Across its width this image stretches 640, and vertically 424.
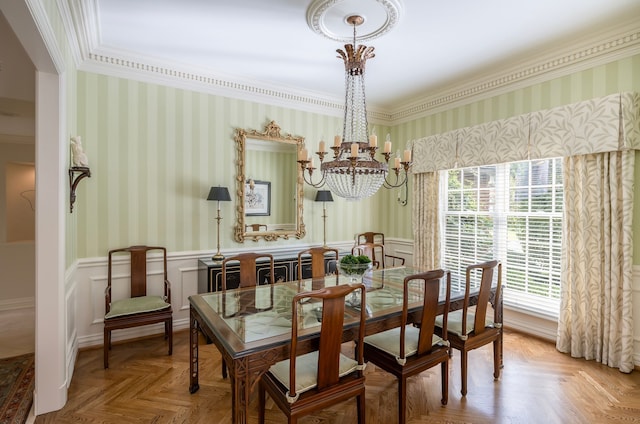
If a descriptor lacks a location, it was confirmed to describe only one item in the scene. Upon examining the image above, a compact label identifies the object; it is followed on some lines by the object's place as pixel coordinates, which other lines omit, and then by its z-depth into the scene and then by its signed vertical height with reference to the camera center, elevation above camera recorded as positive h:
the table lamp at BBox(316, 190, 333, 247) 4.44 +0.19
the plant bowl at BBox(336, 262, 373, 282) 2.45 -0.43
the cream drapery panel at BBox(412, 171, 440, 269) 4.44 -0.12
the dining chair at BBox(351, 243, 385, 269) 3.73 -0.48
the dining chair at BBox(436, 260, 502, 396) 2.47 -0.91
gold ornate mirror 4.01 +0.32
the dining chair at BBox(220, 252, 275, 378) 2.90 -0.51
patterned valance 2.81 +0.77
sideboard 3.47 -0.67
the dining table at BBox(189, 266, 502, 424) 1.67 -0.66
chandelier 2.52 +0.37
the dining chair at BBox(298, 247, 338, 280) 3.29 -0.50
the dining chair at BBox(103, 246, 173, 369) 2.96 -0.86
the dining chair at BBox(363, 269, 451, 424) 2.12 -0.92
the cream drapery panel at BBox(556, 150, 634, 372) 2.84 -0.44
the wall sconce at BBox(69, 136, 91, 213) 2.71 +0.38
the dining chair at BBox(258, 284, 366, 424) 1.71 -0.91
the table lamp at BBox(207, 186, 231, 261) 3.61 +0.18
